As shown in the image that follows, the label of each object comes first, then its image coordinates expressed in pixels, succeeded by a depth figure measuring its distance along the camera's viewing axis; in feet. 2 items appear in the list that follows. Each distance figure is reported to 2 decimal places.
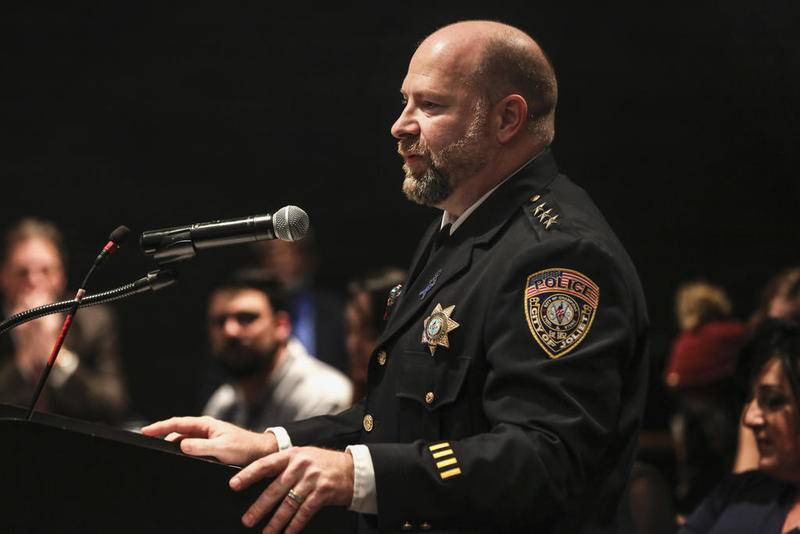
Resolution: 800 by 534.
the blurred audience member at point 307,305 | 30.76
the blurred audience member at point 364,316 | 23.56
